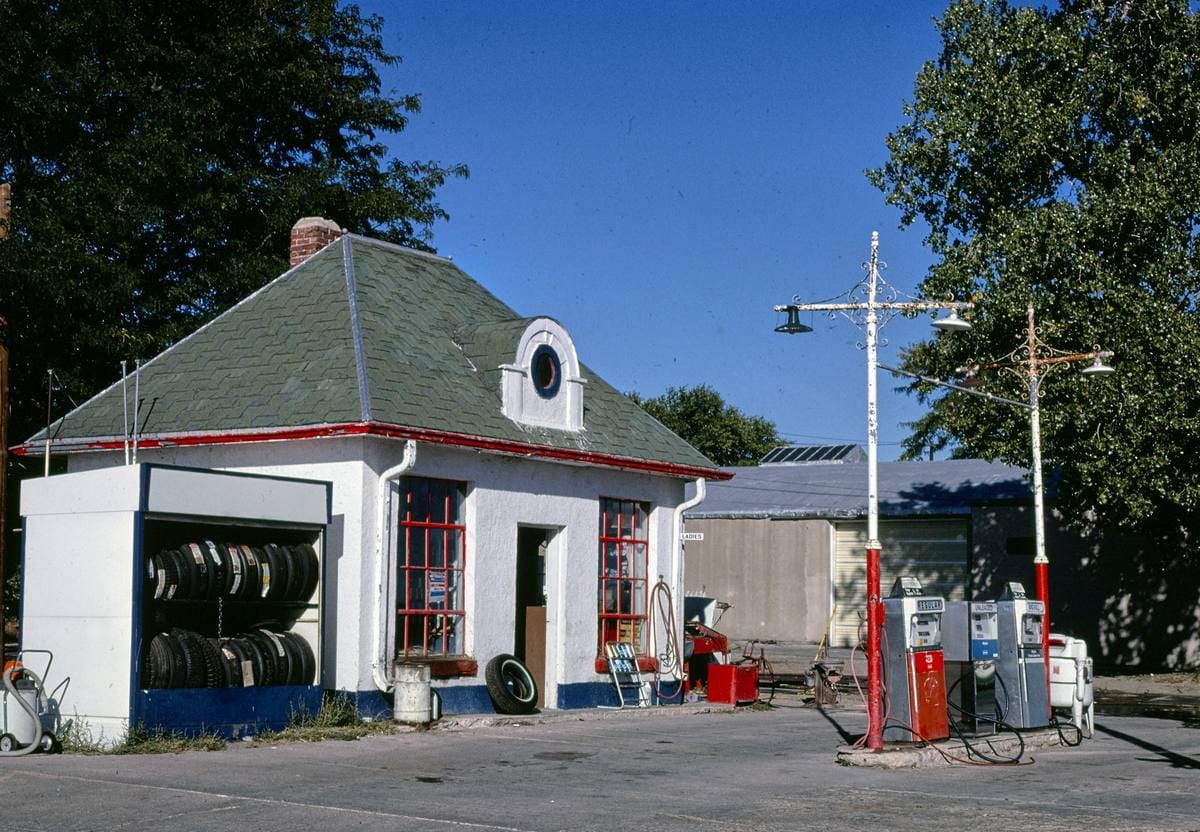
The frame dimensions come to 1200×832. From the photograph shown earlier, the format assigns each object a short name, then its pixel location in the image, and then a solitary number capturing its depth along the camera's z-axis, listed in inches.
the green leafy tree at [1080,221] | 1039.6
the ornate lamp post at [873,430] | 597.9
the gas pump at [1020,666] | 685.3
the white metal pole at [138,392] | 716.0
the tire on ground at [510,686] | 723.4
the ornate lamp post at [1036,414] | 722.2
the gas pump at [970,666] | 669.3
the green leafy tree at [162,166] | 1034.7
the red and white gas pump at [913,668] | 622.5
